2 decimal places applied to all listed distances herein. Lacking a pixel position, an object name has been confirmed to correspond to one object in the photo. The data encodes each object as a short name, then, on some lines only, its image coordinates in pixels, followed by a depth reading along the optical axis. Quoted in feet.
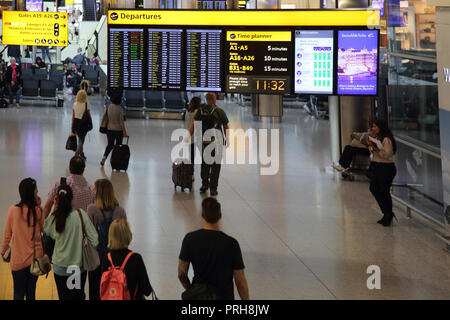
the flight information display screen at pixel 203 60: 40.47
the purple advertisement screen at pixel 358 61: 39.29
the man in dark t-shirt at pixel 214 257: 18.06
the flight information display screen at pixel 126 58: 41.06
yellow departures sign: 39.40
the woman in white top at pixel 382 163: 35.65
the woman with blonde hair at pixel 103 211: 22.62
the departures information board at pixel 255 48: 39.63
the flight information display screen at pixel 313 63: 39.93
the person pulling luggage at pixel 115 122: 50.19
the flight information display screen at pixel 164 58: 40.86
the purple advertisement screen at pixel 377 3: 120.06
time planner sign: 40.01
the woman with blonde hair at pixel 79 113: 51.85
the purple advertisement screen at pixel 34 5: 142.51
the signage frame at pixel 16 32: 98.50
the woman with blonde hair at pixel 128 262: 18.44
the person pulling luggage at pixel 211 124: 41.75
